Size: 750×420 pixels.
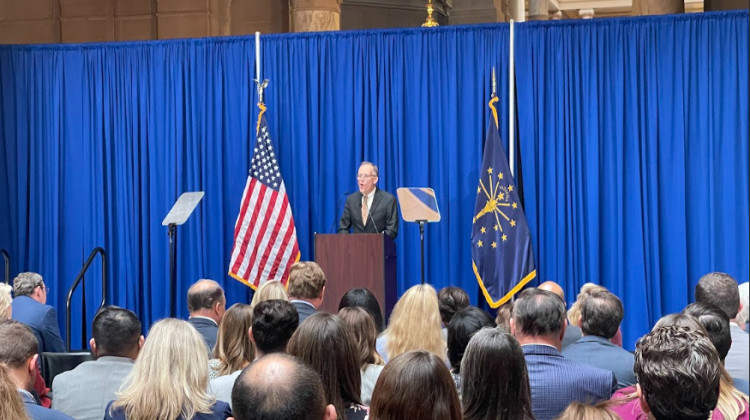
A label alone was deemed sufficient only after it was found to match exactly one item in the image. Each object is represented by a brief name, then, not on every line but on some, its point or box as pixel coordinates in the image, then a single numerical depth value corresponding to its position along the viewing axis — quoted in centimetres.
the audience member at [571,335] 549
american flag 992
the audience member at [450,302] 573
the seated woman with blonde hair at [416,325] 500
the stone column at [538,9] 1941
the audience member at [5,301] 600
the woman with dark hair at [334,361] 348
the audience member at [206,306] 581
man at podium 930
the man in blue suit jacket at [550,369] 379
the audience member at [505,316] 560
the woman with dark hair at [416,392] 257
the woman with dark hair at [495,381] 309
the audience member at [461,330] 417
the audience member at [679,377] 257
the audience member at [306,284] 630
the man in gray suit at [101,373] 429
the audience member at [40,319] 688
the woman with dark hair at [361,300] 588
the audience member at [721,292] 580
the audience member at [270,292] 568
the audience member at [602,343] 454
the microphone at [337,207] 1031
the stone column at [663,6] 1261
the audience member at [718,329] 405
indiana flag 945
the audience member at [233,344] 464
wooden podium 862
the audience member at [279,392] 217
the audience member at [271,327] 416
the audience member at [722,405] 317
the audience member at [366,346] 427
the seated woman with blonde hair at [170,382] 347
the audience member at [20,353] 371
